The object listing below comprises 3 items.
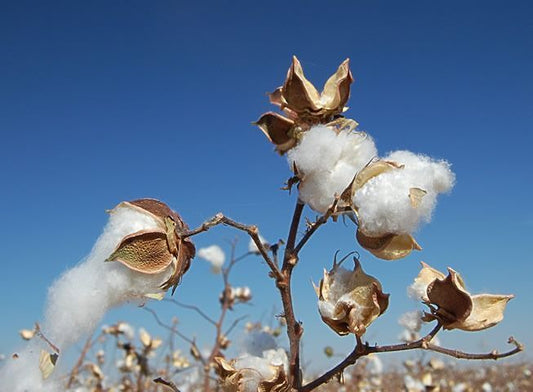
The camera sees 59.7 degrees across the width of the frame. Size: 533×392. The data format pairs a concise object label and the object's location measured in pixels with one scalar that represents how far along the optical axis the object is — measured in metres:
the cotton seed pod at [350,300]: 0.25
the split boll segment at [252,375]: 0.27
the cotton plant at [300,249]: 0.25
